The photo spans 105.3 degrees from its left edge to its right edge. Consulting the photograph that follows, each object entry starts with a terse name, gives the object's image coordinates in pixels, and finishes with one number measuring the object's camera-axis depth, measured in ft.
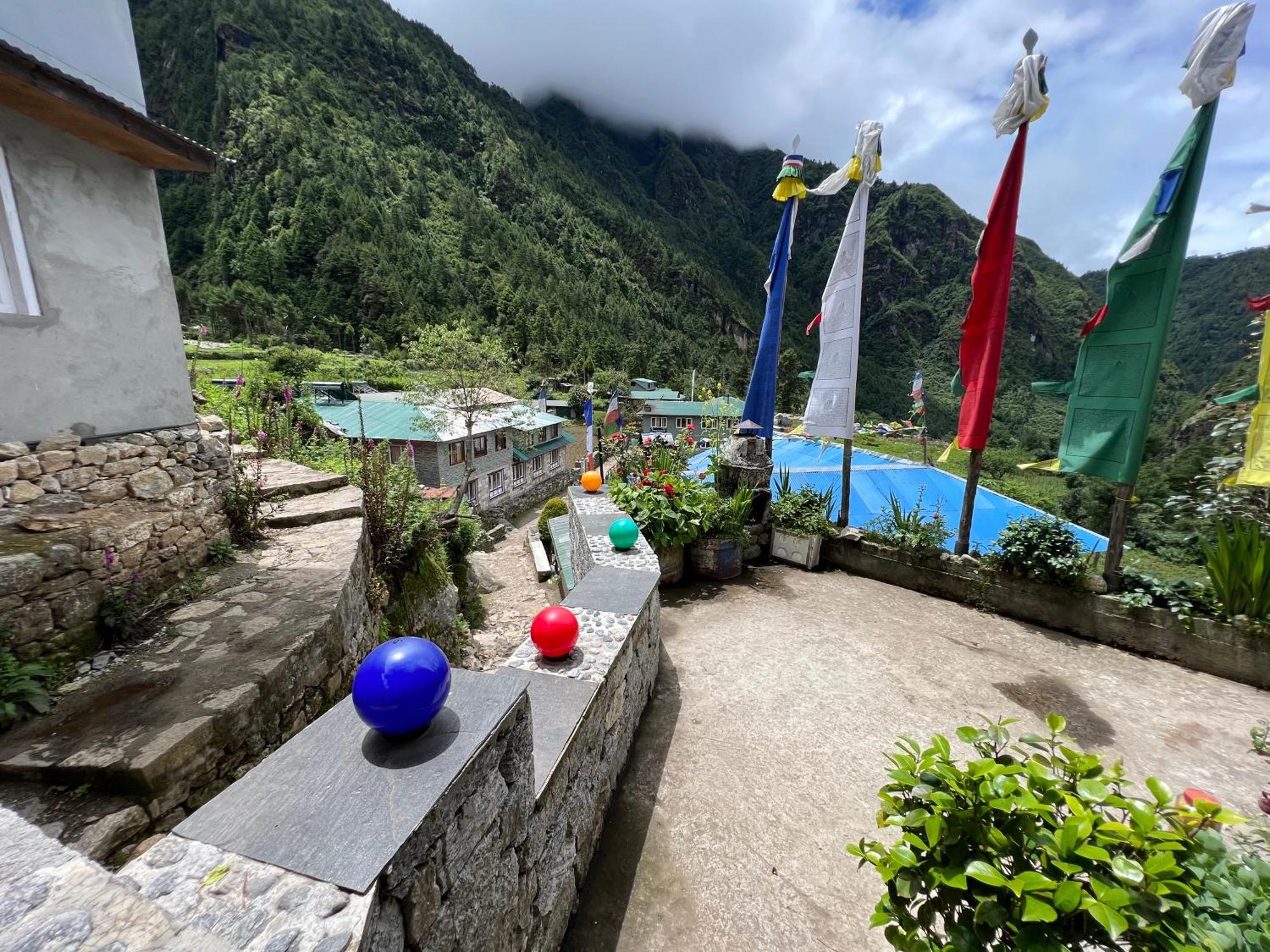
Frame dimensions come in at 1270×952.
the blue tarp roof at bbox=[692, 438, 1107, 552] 37.99
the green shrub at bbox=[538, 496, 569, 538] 42.84
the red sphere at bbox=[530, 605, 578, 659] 9.70
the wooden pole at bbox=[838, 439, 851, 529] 23.66
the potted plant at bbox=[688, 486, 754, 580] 21.18
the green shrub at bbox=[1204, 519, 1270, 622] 14.48
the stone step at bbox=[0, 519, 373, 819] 6.63
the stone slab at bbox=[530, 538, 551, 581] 35.12
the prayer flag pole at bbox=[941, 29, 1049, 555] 16.74
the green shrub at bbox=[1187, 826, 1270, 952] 3.48
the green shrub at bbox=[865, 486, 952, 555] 21.13
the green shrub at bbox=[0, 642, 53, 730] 7.16
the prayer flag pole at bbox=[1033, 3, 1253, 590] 13.79
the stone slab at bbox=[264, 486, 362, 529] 15.07
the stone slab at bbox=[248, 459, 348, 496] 16.43
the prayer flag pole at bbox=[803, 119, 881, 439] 21.77
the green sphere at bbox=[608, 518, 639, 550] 16.11
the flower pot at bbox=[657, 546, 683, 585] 20.24
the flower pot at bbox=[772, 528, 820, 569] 22.95
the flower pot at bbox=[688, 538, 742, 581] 21.18
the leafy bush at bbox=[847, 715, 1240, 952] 3.68
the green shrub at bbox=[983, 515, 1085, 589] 17.43
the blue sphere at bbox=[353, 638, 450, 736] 4.61
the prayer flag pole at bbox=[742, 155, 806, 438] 24.29
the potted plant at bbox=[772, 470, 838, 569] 23.08
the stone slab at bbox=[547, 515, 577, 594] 23.70
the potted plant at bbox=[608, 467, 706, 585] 19.98
